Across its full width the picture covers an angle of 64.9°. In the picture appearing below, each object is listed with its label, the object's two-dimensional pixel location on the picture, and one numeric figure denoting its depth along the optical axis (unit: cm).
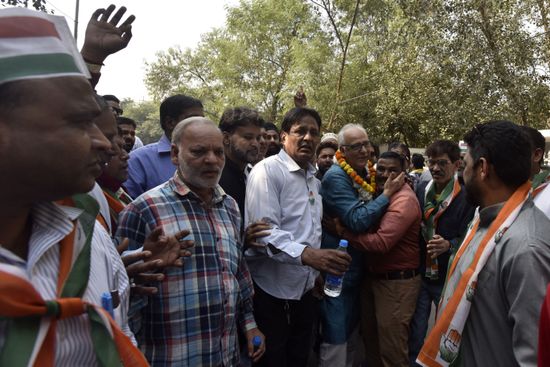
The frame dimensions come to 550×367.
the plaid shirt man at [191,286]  205
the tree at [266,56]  1919
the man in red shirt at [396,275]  349
